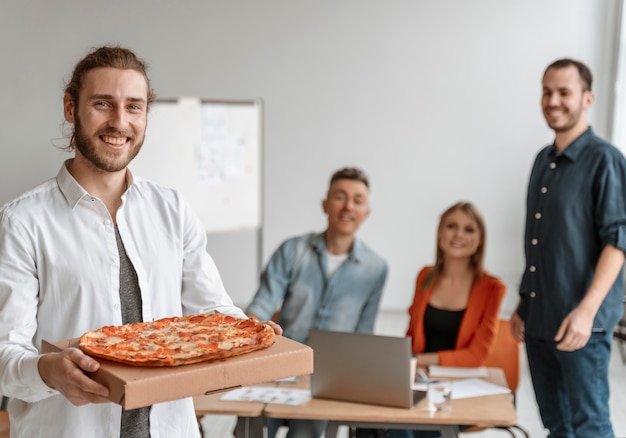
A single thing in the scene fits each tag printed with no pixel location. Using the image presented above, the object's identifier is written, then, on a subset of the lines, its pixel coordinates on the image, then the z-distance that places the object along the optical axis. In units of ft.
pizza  5.16
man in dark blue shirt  10.15
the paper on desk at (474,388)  10.12
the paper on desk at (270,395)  9.84
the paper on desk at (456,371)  10.99
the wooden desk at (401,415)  9.30
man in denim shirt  12.07
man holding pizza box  5.69
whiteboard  18.94
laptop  9.46
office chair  11.93
